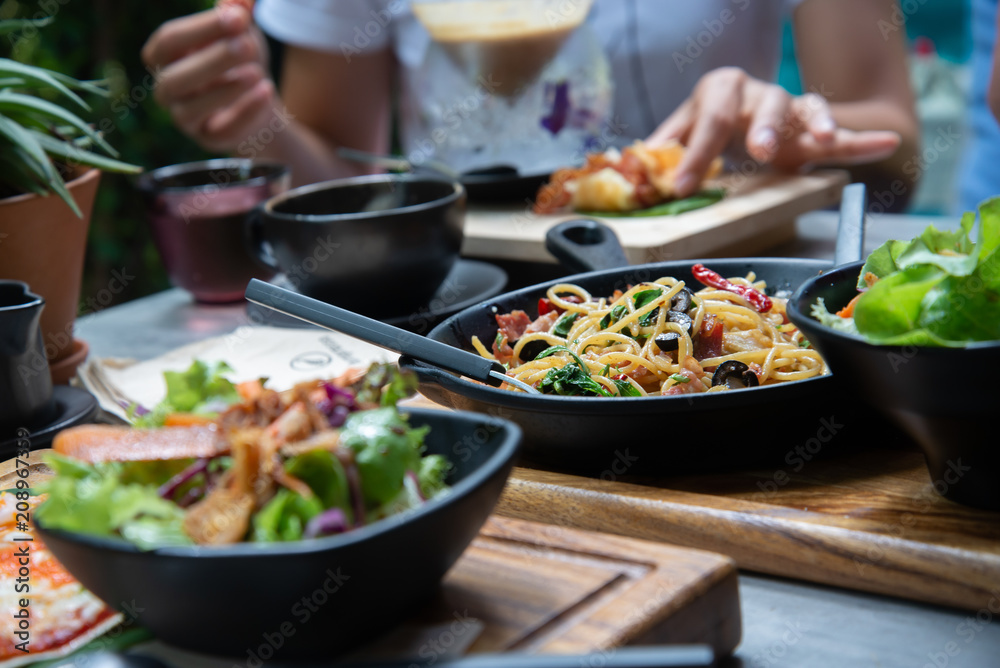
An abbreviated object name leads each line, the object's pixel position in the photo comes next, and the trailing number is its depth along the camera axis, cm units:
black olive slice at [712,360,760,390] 116
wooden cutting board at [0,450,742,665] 83
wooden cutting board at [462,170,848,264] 138
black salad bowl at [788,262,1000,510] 89
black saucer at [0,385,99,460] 120
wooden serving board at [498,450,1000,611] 97
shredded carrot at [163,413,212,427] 90
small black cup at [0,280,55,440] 118
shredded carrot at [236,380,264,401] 95
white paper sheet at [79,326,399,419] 126
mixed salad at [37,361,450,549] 77
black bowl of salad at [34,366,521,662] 74
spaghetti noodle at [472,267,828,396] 116
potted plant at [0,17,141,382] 124
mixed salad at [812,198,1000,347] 92
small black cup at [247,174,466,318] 130
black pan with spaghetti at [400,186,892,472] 110
